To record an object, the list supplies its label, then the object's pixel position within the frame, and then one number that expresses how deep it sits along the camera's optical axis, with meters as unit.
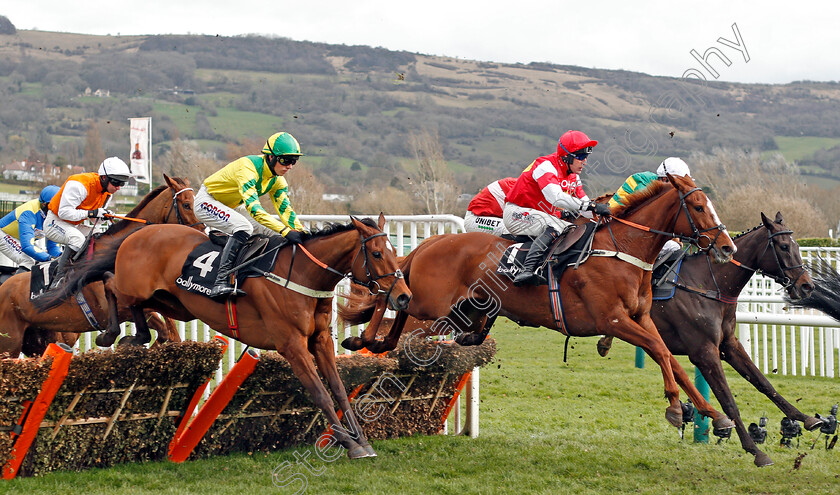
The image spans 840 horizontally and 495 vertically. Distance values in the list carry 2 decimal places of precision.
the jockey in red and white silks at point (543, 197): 11.51
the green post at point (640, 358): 21.75
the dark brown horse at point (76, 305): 13.41
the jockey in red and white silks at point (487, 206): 13.38
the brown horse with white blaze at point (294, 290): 10.15
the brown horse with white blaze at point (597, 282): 10.55
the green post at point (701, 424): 13.73
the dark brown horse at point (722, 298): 12.34
